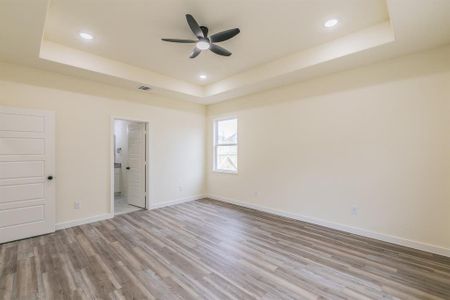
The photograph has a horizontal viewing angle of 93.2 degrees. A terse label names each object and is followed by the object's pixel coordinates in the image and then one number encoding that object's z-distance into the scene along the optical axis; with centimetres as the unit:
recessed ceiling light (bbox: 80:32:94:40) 303
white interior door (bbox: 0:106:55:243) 324
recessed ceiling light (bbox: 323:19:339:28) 279
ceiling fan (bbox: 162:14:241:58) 256
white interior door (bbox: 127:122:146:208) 514
